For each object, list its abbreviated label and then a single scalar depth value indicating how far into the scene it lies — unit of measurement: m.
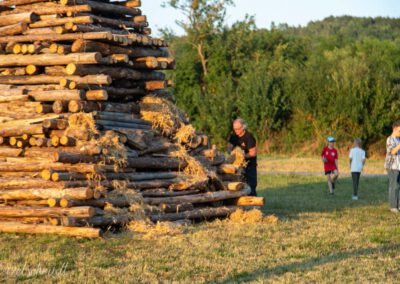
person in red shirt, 22.73
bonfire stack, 13.84
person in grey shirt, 17.70
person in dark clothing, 17.91
